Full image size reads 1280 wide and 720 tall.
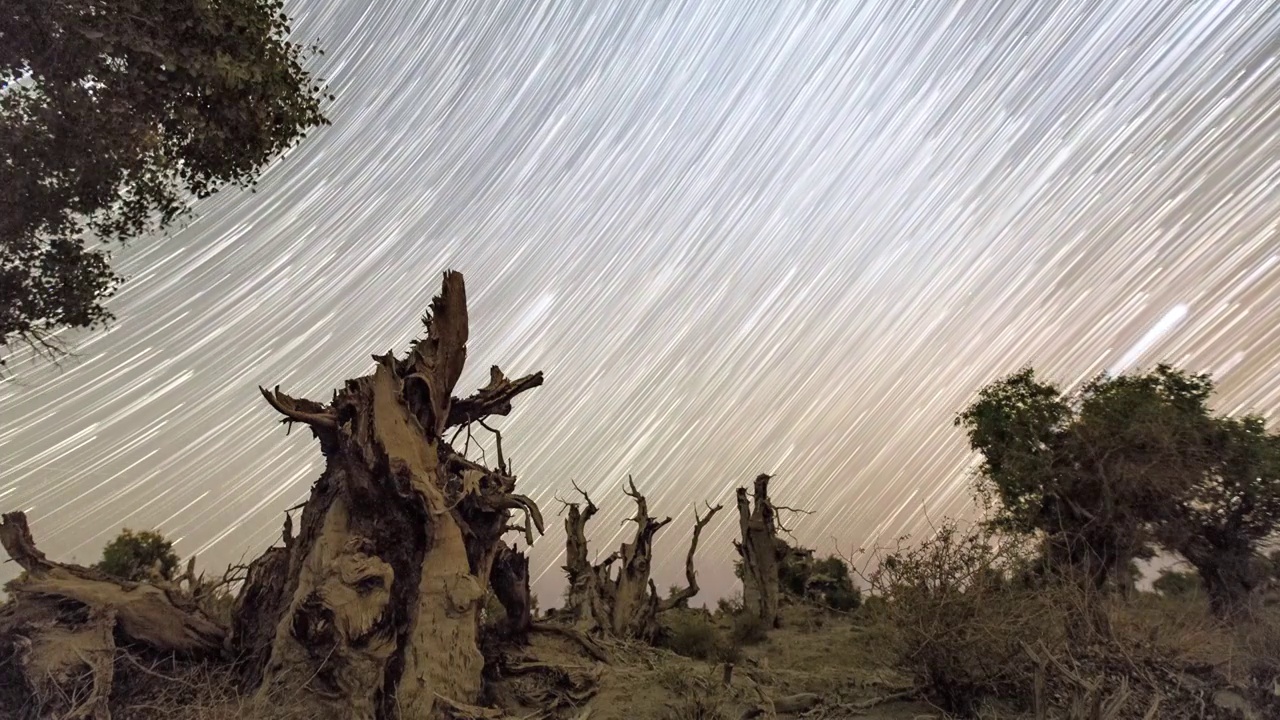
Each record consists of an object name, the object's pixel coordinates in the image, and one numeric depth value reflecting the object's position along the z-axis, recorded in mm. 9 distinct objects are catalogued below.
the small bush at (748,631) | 18688
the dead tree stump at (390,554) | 9562
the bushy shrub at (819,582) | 27547
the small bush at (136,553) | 24244
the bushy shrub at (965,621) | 10547
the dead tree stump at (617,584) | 17516
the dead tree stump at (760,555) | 21234
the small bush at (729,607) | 25200
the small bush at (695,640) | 16859
